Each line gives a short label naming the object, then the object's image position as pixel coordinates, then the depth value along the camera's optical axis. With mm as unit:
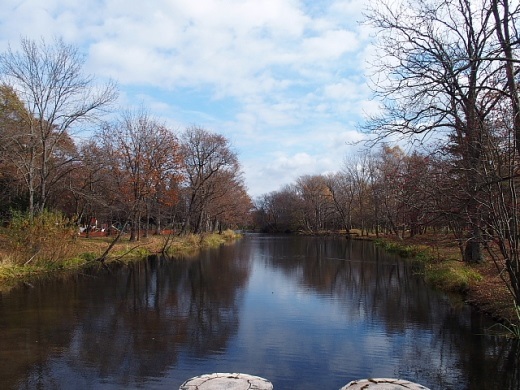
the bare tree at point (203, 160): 44156
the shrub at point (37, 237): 18234
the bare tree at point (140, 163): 32688
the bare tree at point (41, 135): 21906
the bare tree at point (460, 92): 8820
